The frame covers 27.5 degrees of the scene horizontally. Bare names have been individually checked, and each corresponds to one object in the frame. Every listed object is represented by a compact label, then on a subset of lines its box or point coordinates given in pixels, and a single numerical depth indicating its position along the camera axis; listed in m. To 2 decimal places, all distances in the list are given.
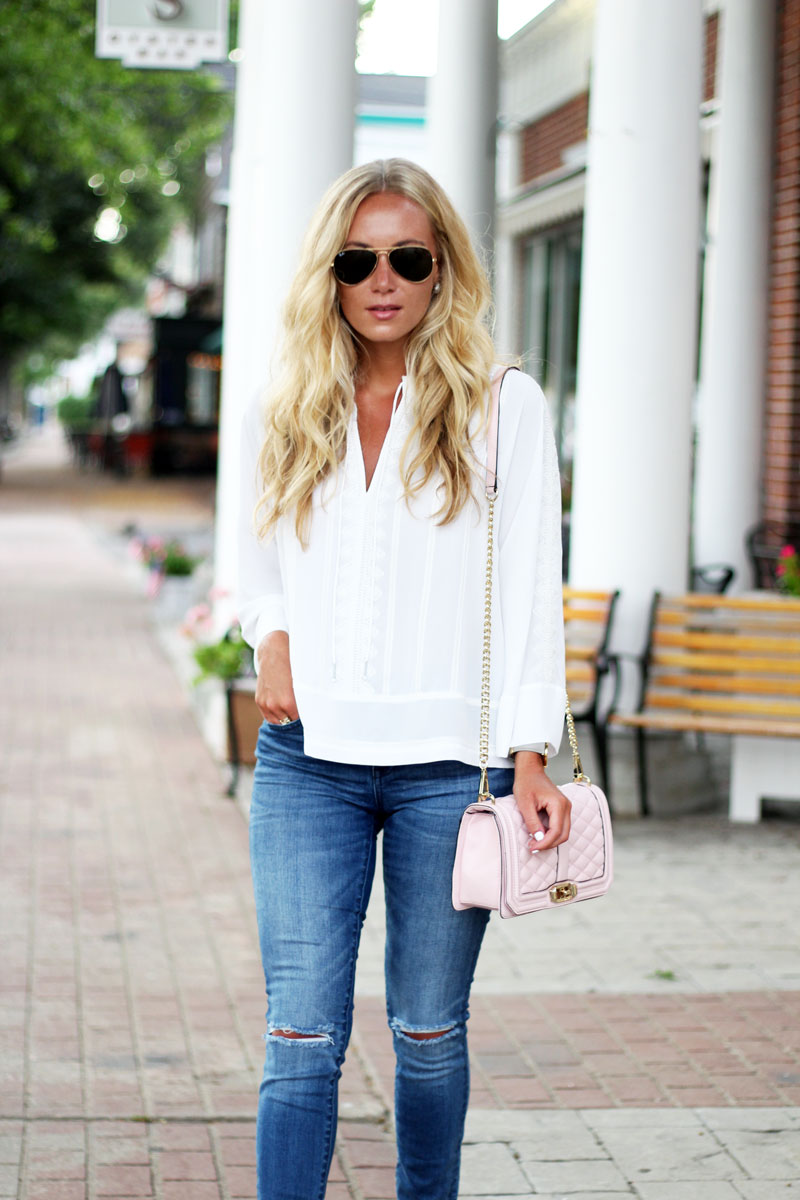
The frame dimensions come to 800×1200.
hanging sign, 9.08
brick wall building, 10.02
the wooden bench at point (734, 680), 6.52
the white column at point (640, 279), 6.58
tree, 19.14
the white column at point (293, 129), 7.04
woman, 2.50
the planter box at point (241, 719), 7.14
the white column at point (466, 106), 9.77
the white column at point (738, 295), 10.09
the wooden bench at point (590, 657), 6.59
